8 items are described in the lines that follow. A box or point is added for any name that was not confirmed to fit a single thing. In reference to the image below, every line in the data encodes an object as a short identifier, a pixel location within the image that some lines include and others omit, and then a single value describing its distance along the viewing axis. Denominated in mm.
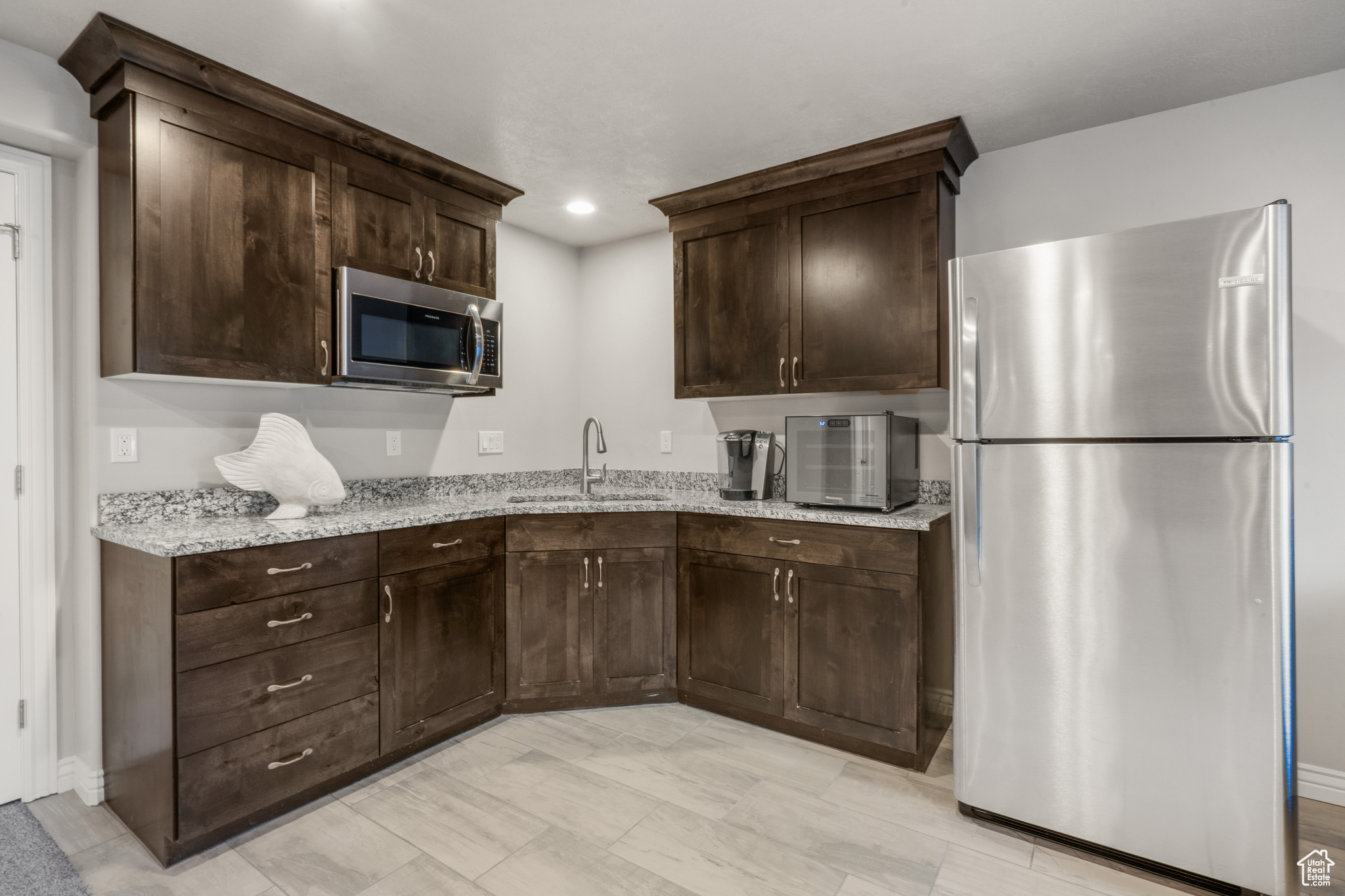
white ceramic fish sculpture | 2250
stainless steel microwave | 2455
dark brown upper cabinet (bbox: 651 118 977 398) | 2607
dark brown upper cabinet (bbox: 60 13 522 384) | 2004
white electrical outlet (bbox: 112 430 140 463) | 2174
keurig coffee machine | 3008
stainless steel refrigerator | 1647
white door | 2104
